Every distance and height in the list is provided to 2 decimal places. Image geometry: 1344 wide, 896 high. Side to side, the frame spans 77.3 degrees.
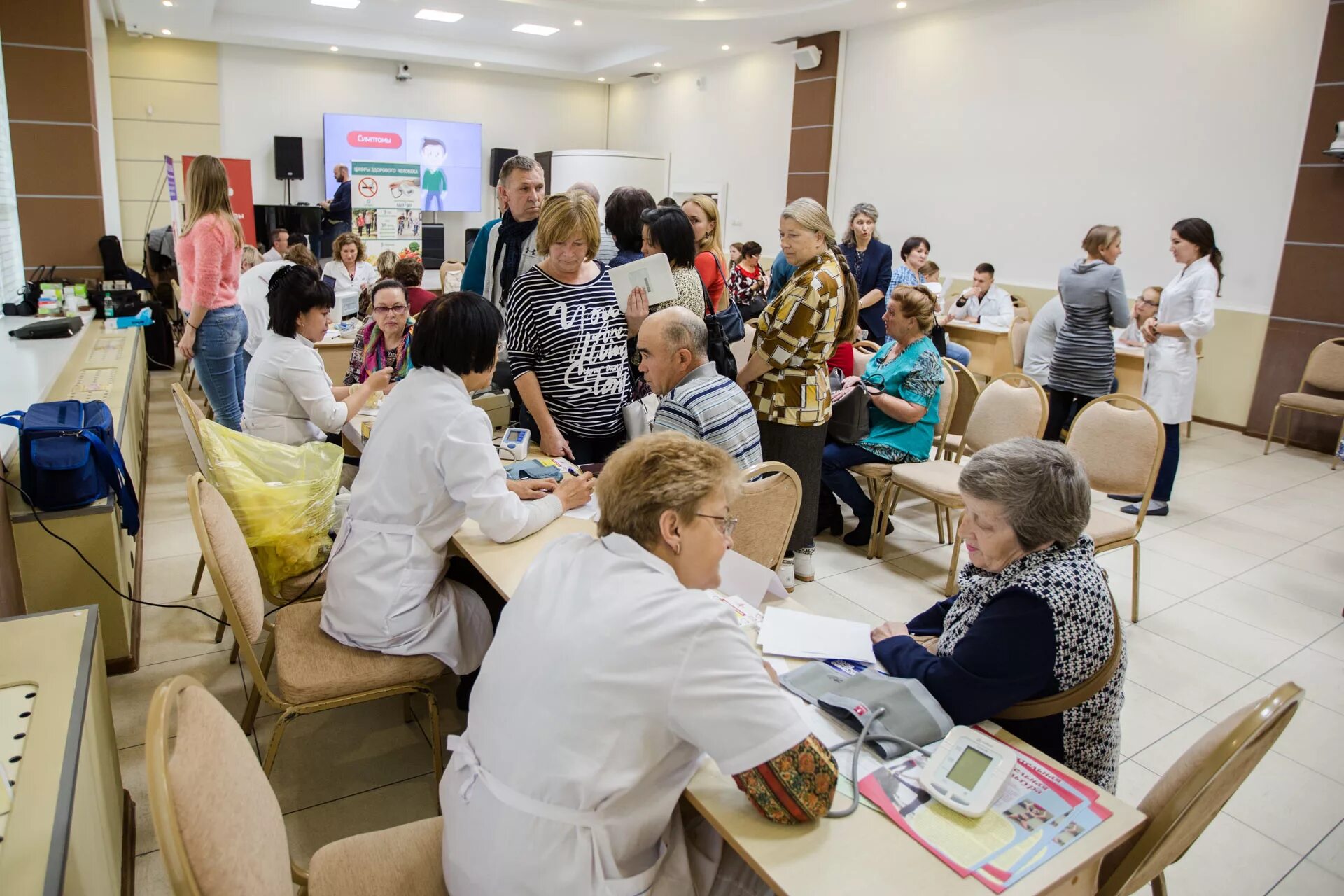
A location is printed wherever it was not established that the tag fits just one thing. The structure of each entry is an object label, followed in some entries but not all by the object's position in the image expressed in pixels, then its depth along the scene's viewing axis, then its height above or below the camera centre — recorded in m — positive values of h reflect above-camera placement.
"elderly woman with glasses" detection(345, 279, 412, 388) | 3.77 -0.44
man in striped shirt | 2.57 -0.39
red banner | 9.94 +0.50
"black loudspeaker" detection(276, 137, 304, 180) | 10.94 +0.96
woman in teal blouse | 3.87 -0.60
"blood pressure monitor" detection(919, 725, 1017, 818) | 1.28 -0.77
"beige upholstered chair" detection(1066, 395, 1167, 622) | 3.39 -0.69
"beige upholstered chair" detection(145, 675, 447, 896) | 0.99 -0.74
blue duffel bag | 2.52 -0.71
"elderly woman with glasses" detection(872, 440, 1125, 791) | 1.51 -0.61
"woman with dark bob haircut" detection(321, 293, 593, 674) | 2.09 -0.63
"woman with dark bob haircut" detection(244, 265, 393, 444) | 3.12 -0.51
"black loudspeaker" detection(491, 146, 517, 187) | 12.58 +1.28
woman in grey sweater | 4.84 -0.21
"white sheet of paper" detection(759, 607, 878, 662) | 1.71 -0.77
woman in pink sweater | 4.24 -0.29
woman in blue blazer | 5.93 +0.00
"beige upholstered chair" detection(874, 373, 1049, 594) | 3.77 -0.71
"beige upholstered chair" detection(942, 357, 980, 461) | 4.43 -0.64
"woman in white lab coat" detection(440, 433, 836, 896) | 1.20 -0.67
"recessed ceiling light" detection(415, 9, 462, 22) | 9.84 +2.61
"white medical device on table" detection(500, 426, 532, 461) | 2.83 -0.65
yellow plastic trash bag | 2.46 -0.76
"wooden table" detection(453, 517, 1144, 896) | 1.15 -0.82
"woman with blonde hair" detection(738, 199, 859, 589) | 3.25 -0.32
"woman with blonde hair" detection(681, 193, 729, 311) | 4.04 +0.06
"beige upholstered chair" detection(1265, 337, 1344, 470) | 5.97 -0.60
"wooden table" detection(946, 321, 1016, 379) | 7.06 -0.61
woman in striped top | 2.85 -0.29
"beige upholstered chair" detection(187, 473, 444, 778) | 1.92 -1.03
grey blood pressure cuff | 1.46 -0.76
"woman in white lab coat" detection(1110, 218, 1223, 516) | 4.96 -0.28
